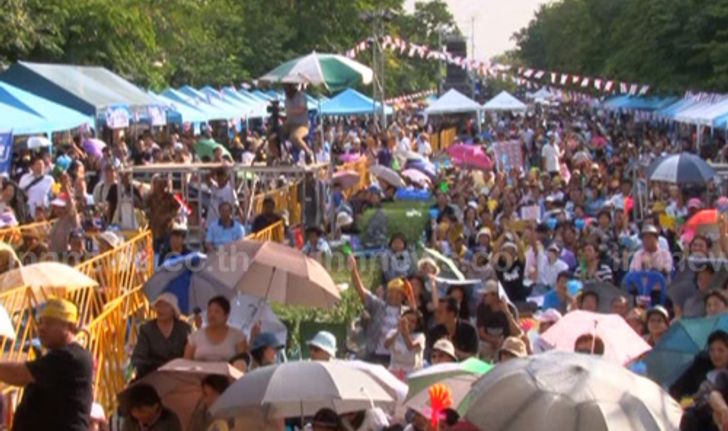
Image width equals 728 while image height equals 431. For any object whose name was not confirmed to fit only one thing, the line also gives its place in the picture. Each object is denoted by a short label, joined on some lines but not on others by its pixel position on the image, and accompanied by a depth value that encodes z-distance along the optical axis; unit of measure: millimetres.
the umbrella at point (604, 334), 11344
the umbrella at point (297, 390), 8961
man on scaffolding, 22219
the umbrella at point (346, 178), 24361
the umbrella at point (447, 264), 15548
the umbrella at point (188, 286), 13156
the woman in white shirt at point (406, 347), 12281
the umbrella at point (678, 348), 10586
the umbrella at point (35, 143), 28317
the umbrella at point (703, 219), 18125
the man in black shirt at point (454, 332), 12516
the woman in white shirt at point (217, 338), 10977
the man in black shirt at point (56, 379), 7887
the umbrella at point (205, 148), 30244
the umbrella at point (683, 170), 21984
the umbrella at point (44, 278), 12094
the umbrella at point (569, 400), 7957
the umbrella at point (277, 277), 12930
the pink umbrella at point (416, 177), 29469
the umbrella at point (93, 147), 30344
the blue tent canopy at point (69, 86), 30016
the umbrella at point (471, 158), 32156
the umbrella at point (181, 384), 9969
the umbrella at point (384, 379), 9484
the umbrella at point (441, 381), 9438
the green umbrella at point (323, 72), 22125
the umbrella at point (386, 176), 26844
